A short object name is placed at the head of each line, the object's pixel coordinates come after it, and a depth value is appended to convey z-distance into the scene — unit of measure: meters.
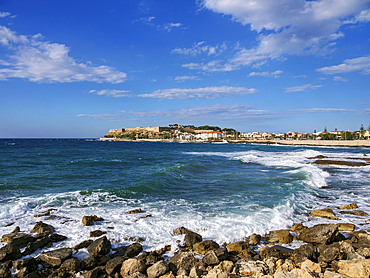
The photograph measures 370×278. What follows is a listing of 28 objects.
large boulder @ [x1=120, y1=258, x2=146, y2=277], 4.43
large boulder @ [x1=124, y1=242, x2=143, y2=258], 5.10
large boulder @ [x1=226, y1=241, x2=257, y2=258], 5.22
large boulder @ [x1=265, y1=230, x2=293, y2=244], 5.93
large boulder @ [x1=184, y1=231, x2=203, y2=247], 5.66
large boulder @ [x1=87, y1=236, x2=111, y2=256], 5.06
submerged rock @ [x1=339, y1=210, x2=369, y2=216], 7.96
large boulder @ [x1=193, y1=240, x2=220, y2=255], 5.33
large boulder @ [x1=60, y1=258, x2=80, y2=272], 4.56
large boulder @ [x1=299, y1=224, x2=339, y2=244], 5.83
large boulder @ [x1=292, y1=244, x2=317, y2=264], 4.82
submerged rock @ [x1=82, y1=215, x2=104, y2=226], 6.73
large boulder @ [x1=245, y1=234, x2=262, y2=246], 5.80
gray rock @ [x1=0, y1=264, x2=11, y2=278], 4.33
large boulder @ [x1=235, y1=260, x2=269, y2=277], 4.34
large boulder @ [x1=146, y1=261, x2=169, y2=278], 4.35
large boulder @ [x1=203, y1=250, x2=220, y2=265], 4.71
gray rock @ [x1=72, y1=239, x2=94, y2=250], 5.37
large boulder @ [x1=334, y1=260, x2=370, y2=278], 4.12
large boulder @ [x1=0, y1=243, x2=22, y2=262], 4.81
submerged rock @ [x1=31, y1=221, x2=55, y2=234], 6.12
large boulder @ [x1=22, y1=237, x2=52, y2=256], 5.12
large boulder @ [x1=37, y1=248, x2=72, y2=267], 4.72
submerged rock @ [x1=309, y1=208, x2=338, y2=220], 7.67
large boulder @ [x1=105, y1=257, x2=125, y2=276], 4.46
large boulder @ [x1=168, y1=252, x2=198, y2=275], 4.56
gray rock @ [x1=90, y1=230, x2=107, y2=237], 6.03
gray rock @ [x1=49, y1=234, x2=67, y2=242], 5.72
